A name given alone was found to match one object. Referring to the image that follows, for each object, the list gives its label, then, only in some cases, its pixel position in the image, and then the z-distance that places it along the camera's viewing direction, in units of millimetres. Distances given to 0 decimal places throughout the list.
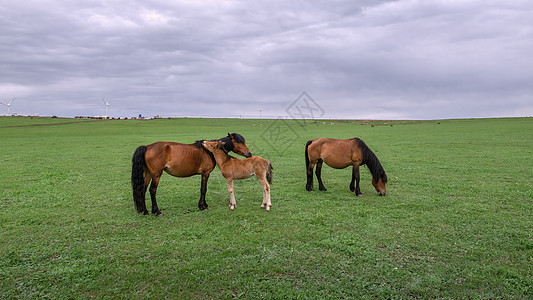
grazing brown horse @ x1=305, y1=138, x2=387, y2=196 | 8617
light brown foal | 7191
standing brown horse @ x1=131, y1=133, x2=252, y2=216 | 6629
